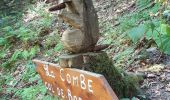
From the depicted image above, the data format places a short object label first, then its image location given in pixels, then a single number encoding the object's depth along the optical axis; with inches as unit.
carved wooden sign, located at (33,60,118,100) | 54.7
